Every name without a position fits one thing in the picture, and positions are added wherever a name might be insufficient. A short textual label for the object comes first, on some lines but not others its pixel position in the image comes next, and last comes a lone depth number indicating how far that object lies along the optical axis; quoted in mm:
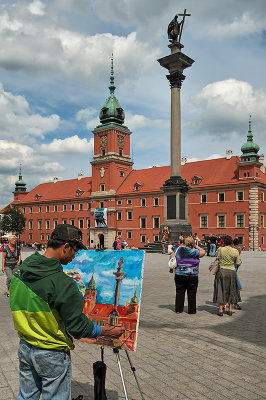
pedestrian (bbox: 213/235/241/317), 8492
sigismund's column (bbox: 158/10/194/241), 30578
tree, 73625
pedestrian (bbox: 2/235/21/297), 10487
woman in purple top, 8484
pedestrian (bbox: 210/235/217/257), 28788
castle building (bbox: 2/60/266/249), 47500
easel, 3636
